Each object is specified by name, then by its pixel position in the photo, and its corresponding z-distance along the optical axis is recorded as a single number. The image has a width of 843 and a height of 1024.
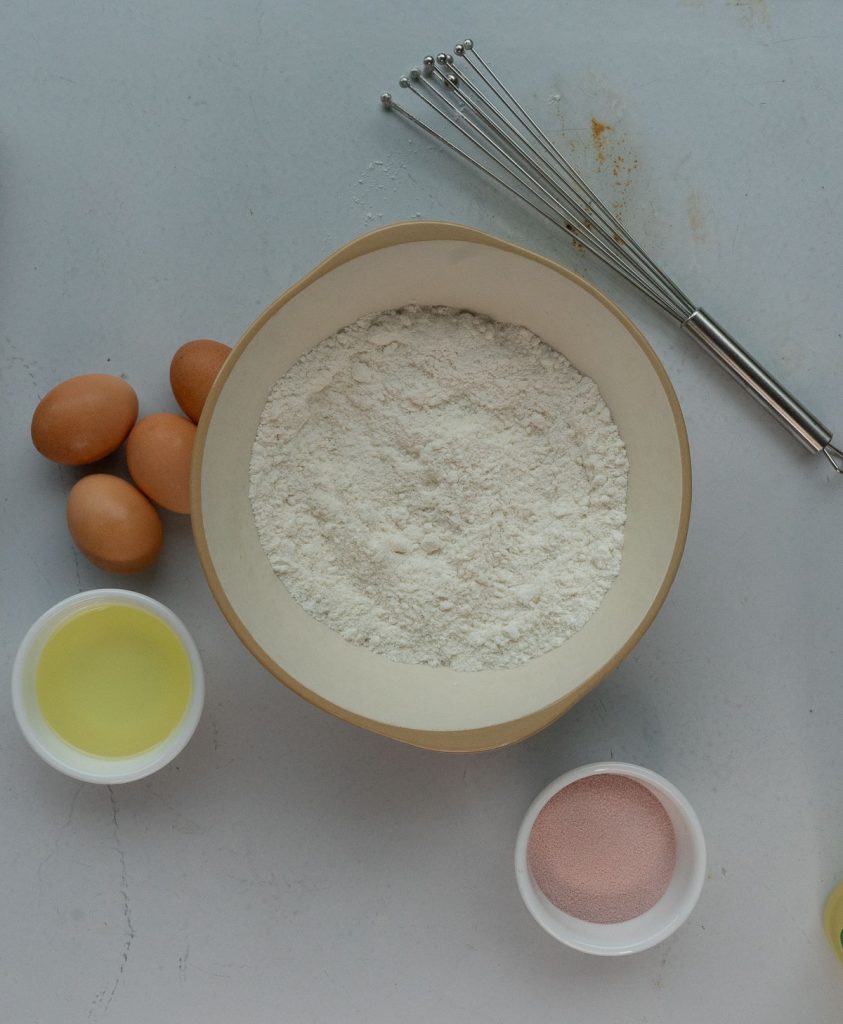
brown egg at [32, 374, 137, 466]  0.88
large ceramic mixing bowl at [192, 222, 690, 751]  0.80
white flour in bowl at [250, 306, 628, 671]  0.86
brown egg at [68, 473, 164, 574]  0.87
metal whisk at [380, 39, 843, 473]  0.95
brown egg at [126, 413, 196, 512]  0.87
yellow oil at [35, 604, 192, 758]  0.91
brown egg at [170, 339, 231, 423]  0.87
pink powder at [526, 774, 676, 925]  0.94
